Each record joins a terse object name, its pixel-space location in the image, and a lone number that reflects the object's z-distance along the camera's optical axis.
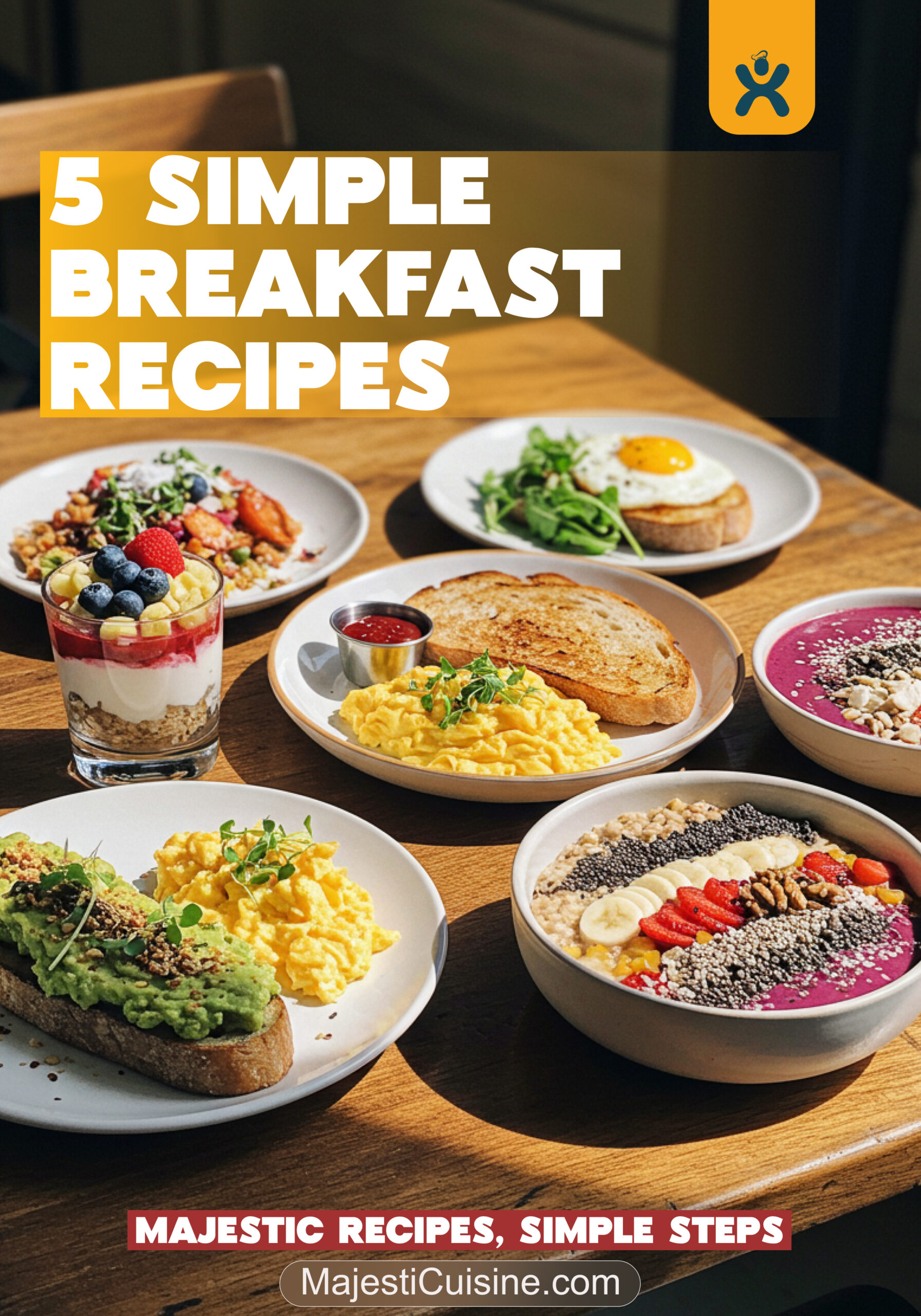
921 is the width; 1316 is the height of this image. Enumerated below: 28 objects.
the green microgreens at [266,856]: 1.37
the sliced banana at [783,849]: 1.42
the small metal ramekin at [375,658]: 1.89
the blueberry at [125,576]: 1.63
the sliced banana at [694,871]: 1.38
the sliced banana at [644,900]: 1.33
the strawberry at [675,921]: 1.31
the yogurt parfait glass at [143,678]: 1.60
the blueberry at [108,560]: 1.65
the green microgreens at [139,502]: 2.11
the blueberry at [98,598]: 1.61
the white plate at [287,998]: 1.19
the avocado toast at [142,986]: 1.21
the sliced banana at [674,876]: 1.38
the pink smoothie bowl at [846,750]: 1.64
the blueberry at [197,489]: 2.24
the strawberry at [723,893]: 1.35
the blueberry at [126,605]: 1.61
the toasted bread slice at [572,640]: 1.83
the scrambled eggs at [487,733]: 1.64
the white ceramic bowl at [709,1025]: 1.17
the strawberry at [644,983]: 1.24
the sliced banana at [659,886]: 1.36
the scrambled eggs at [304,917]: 1.33
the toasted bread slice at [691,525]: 2.32
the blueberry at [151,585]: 1.64
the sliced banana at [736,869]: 1.39
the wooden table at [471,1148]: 1.10
